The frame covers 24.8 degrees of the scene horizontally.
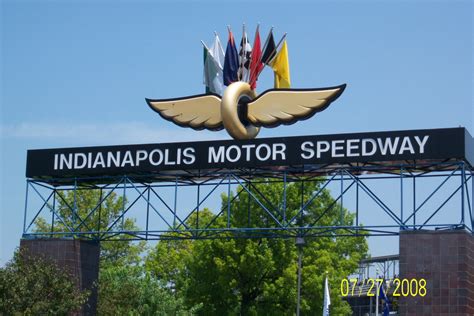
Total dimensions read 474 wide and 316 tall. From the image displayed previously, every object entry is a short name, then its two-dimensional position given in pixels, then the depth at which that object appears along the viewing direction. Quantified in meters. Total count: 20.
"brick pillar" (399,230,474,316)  33.12
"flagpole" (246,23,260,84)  40.59
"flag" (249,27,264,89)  40.59
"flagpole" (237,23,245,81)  40.66
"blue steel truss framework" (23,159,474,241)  35.06
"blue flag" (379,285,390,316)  42.90
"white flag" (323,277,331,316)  42.79
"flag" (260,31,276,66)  40.53
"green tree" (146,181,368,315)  56.47
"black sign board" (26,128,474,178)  34.88
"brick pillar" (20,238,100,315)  40.16
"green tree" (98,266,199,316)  48.78
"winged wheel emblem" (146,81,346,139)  38.09
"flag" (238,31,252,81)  40.69
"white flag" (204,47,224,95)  40.97
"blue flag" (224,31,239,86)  40.72
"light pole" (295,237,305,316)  53.58
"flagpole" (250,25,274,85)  40.59
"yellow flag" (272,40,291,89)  40.38
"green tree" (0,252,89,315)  38.59
